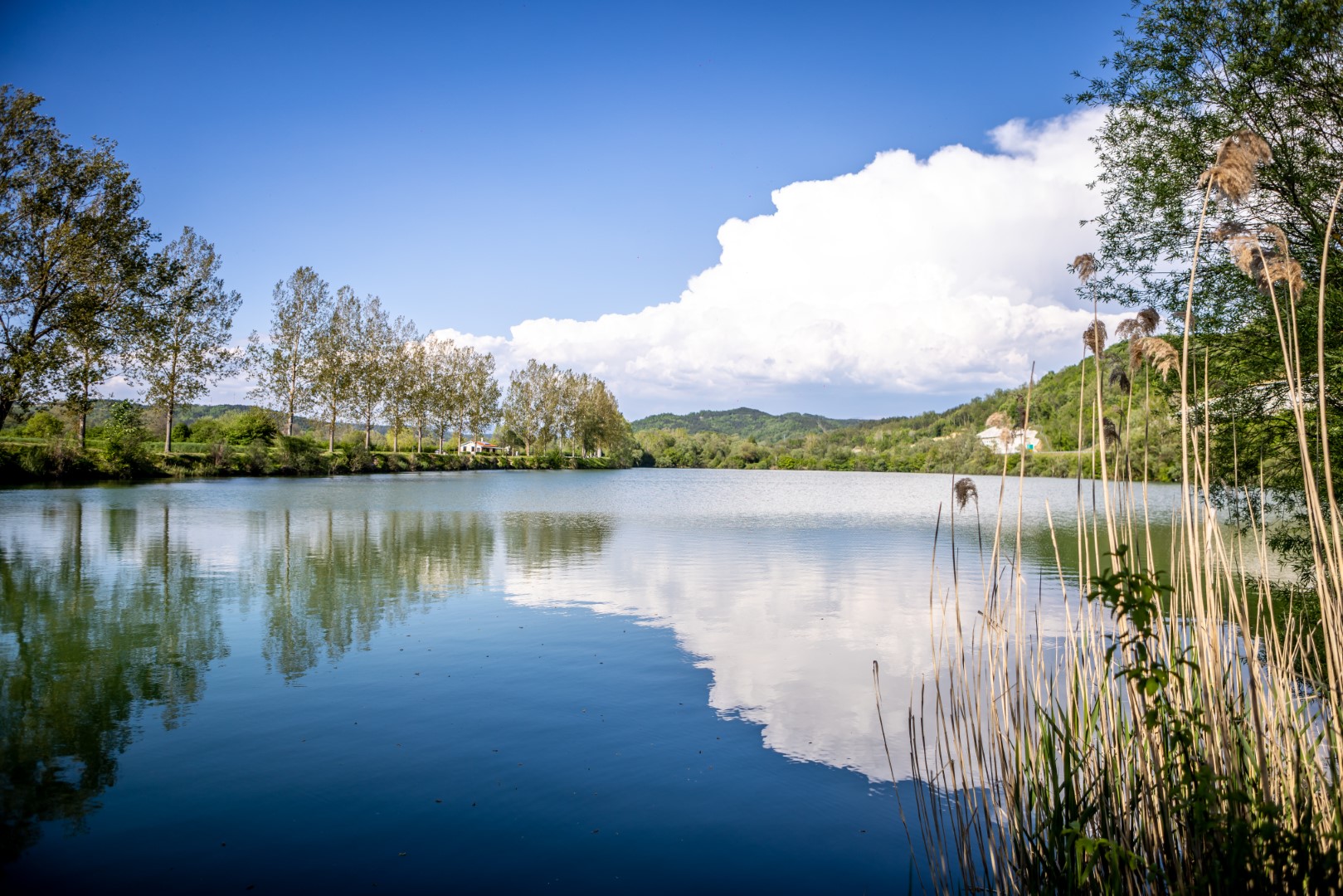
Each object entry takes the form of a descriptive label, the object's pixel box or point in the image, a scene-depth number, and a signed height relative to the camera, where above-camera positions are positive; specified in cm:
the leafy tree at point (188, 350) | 3928 +598
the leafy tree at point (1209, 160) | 1073 +449
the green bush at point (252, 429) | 4875 +212
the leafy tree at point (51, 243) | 2123 +630
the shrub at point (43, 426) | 4072 +202
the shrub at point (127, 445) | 3481 +83
